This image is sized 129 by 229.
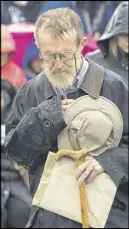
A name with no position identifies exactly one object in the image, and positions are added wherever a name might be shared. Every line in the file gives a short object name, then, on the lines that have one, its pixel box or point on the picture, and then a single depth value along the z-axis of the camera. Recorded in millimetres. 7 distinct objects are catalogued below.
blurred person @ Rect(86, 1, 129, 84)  9986
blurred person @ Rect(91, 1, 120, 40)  15830
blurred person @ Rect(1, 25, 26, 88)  12408
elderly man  6503
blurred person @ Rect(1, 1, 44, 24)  15586
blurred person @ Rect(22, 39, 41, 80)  13429
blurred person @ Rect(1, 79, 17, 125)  11582
